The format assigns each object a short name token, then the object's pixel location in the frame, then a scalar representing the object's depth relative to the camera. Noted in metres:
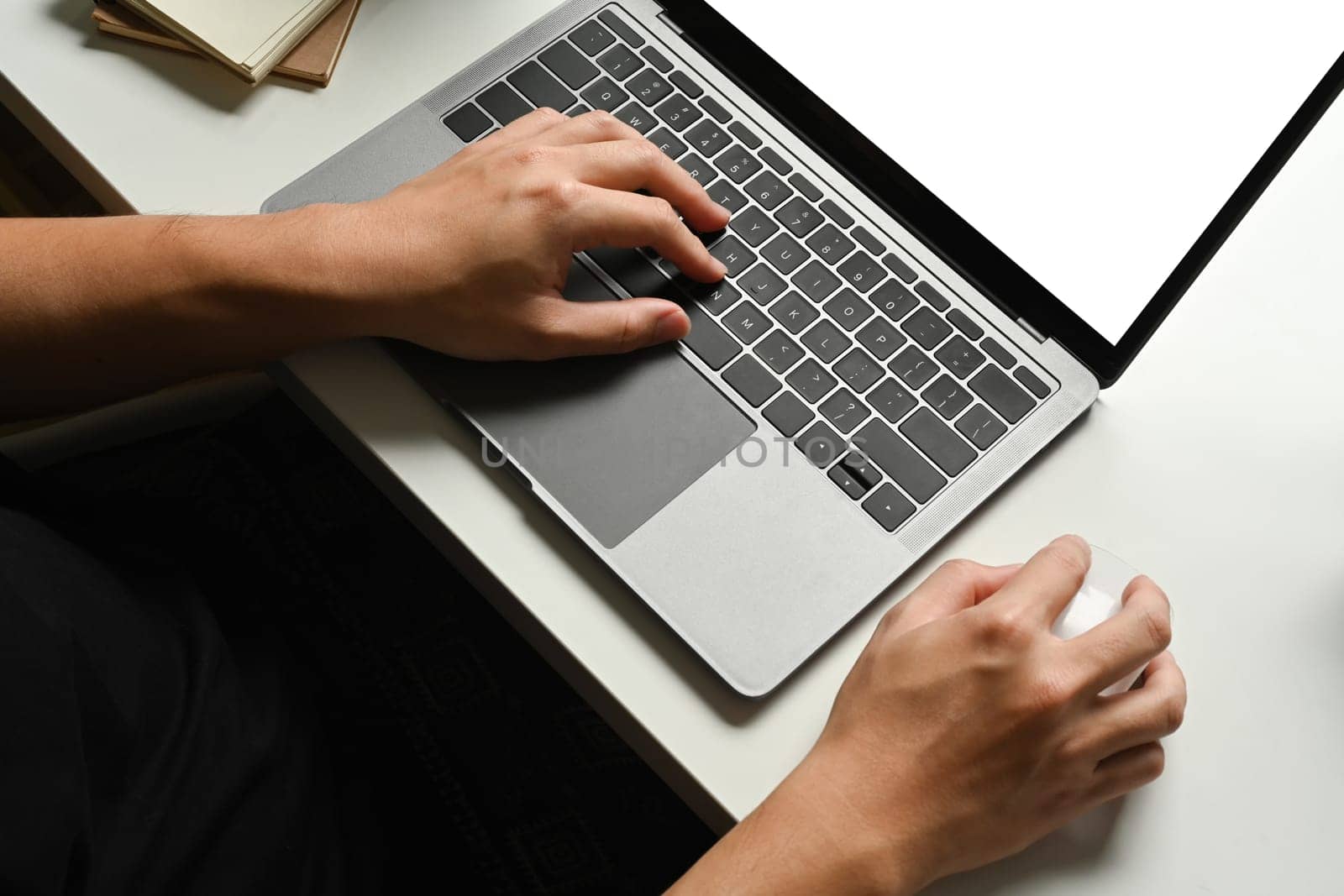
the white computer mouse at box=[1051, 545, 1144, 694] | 0.61
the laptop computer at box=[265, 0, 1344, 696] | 0.64
